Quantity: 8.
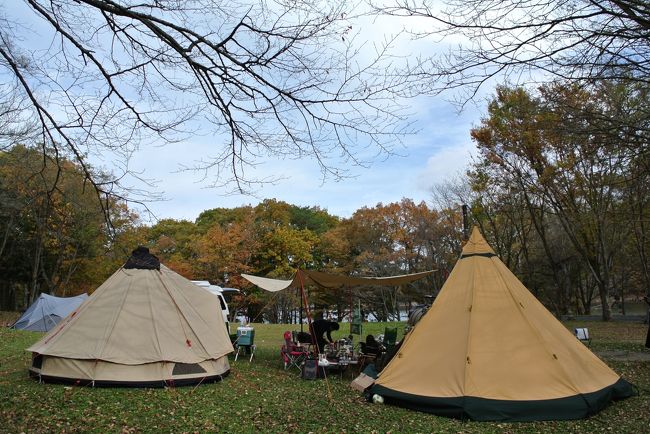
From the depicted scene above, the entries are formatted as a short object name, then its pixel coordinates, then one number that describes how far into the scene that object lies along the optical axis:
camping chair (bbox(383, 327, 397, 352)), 11.45
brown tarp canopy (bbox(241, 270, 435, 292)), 11.22
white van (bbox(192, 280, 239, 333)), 15.61
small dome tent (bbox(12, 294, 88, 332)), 18.94
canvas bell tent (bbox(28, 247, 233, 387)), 8.51
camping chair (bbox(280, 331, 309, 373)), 11.43
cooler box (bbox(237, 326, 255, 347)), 12.59
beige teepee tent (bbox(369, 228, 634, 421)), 6.98
